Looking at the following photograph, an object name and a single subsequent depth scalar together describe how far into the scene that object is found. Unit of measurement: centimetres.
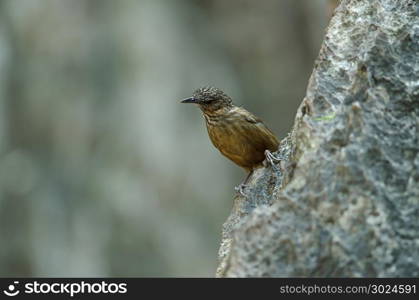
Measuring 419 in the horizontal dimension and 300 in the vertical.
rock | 564
